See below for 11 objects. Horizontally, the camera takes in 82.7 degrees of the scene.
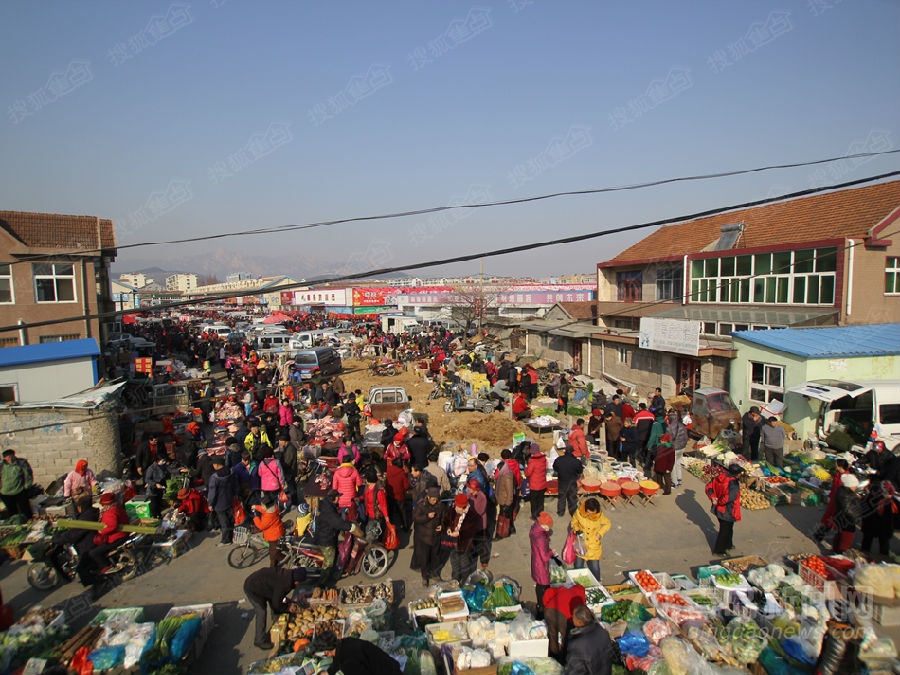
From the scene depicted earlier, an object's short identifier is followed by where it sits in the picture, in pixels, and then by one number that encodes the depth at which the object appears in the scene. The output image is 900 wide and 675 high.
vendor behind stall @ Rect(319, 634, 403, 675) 4.53
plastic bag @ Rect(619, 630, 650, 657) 5.45
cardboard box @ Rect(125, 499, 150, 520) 9.12
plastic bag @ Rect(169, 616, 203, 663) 5.46
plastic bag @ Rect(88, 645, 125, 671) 5.34
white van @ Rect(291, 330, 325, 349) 31.29
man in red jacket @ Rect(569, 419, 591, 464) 11.15
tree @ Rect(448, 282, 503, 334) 39.53
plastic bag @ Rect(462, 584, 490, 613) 6.37
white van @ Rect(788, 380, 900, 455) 11.77
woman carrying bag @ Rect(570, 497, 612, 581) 6.82
